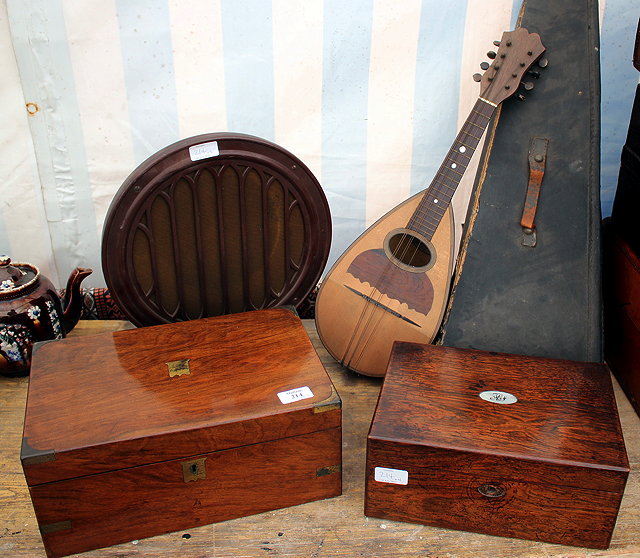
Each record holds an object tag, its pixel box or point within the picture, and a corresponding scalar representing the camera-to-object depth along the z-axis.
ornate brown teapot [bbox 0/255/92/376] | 1.39
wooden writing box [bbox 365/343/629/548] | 1.01
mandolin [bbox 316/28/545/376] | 1.37
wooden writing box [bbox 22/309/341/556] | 1.01
